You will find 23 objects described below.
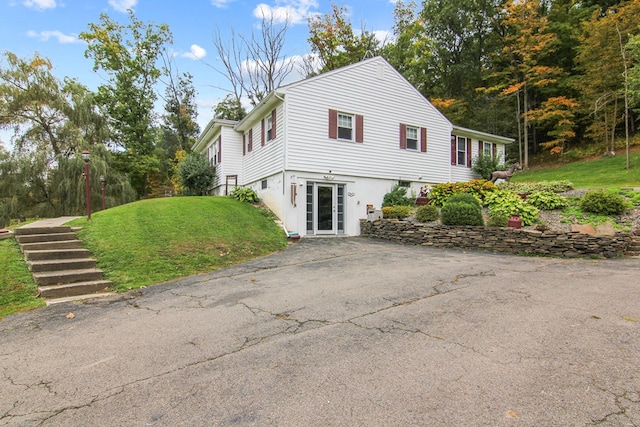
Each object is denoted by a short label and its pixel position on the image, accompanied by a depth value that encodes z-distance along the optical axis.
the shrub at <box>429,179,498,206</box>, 12.23
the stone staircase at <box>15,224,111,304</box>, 5.77
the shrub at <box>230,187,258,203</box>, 14.41
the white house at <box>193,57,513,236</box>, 12.27
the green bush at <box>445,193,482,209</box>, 10.44
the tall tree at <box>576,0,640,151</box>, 20.39
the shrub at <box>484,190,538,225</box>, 9.73
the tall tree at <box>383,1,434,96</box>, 27.41
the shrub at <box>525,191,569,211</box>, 10.34
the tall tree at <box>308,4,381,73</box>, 27.11
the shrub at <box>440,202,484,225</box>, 9.90
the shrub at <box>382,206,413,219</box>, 12.10
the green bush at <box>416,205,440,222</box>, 11.02
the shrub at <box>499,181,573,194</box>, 11.98
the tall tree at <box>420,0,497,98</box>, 27.66
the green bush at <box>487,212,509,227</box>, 9.35
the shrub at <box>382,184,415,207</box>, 13.55
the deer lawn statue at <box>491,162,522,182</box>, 14.13
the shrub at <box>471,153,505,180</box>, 17.98
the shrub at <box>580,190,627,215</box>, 9.10
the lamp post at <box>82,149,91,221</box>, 9.62
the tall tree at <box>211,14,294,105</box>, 28.23
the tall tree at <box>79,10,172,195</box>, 26.66
